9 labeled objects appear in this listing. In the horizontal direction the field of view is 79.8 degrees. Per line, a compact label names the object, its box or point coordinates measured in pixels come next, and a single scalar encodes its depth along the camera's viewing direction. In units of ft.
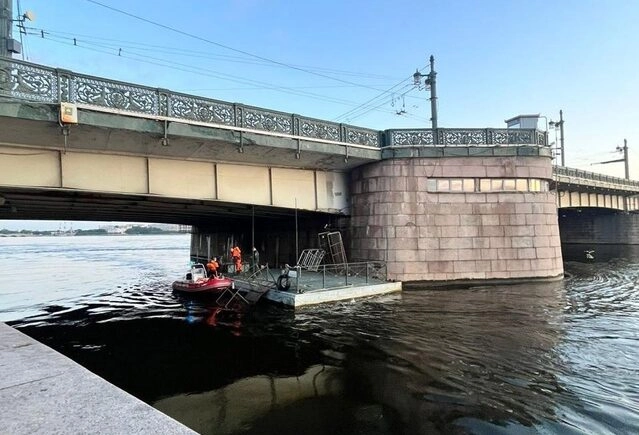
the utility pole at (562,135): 168.04
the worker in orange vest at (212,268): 60.18
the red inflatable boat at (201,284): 57.67
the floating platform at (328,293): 49.98
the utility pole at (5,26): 41.39
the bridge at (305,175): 43.91
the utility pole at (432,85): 77.20
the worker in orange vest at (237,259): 70.30
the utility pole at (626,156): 211.20
